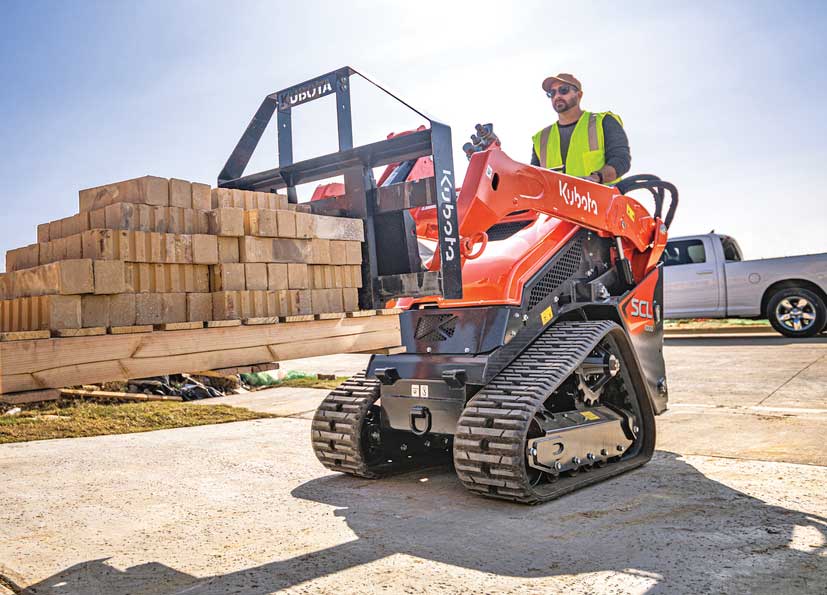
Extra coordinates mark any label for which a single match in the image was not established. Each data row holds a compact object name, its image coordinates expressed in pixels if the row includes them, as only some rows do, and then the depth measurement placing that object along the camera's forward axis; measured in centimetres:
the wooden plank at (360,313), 427
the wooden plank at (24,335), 329
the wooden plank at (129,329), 354
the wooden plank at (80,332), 340
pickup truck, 1333
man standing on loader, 616
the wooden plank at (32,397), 328
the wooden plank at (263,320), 387
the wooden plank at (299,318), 403
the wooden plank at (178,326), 368
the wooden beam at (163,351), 331
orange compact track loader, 412
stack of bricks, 359
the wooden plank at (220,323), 376
